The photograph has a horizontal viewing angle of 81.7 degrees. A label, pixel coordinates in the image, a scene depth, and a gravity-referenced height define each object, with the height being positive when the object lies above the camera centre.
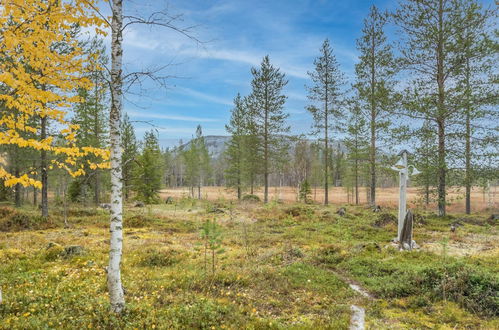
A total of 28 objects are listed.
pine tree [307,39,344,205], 27.59 +7.73
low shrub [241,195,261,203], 31.23 -2.83
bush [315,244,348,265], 8.66 -2.51
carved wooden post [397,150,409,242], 10.72 -0.46
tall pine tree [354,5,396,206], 22.52 +8.84
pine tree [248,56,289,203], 29.66 +6.63
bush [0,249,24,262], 8.45 -2.50
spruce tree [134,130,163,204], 30.04 -0.93
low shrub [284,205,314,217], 18.66 -2.49
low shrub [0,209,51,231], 13.67 -2.46
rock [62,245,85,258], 8.82 -2.44
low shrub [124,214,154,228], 15.83 -2.73
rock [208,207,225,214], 21.23 -2.78
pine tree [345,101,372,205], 25.19 +3.58
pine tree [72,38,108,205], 24.62 +4.55
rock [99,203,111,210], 21.39 -2.55
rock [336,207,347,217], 18.80 -2.52
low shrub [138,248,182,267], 8.44 -2.59
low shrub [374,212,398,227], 14.97 -2.37
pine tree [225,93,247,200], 35.78 +3.48
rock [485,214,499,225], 15.95 -2.53
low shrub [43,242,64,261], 8.62 -2.44
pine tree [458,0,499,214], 14.70 +4.27
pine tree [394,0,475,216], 15.41 +6.33
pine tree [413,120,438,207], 15.82 +1.23
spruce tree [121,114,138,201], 30.28 +3.37
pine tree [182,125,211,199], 50.91 +2.87
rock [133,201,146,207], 25.31 -2.74
